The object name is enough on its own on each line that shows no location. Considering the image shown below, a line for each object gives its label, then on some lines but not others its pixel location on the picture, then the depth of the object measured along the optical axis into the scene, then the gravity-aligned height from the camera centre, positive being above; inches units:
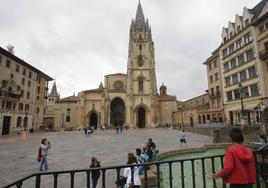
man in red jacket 105.0 -29.3
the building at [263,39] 947.3 +418.9
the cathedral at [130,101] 2118.5 +231.3
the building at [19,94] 1231.5 +207.7
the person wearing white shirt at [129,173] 192.3 -58.3
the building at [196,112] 1690.6 +64.8
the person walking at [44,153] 341.9 -60.5
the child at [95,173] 223.9 -66.6
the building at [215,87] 1441.9 +258.0
